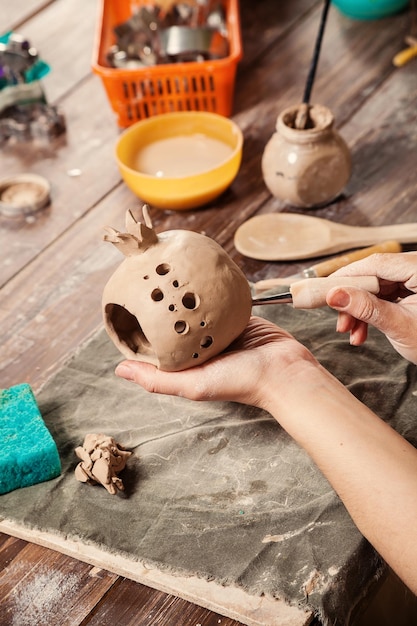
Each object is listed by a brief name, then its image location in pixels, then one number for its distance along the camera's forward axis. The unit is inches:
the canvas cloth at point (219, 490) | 47.4
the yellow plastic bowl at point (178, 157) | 73.6
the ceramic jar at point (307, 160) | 70.9
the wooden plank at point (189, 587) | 45.1
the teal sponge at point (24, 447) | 52.3
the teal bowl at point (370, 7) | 98.7
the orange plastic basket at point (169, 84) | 82.7
